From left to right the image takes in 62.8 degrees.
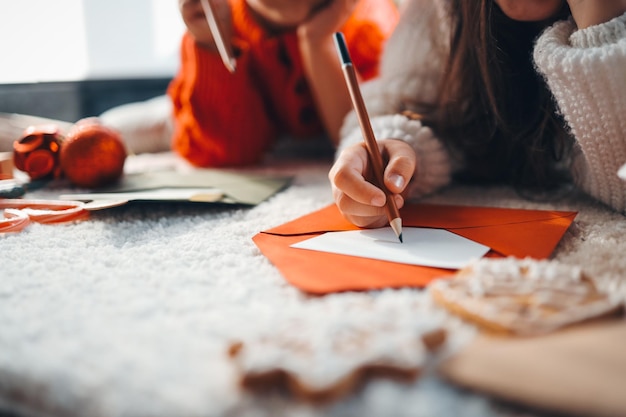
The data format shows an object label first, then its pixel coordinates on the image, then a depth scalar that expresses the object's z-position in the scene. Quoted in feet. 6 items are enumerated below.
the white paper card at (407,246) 1.20
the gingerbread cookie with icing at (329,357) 0.71
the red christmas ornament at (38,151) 2.16
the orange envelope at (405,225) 1.09
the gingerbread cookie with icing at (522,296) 0.83
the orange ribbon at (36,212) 1.58
